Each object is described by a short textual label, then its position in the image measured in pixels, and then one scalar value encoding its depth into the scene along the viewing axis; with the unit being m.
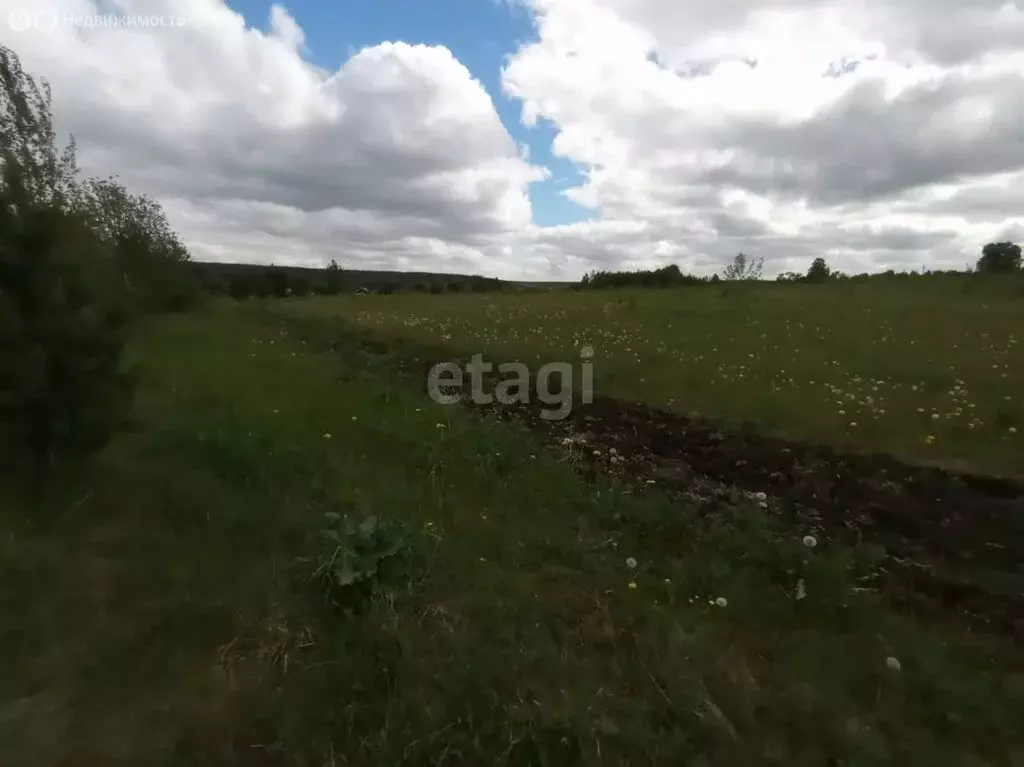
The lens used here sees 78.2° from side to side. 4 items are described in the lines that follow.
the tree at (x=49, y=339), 5.07
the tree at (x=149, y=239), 32.53
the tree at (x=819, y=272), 39.69
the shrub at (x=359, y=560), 4.46
